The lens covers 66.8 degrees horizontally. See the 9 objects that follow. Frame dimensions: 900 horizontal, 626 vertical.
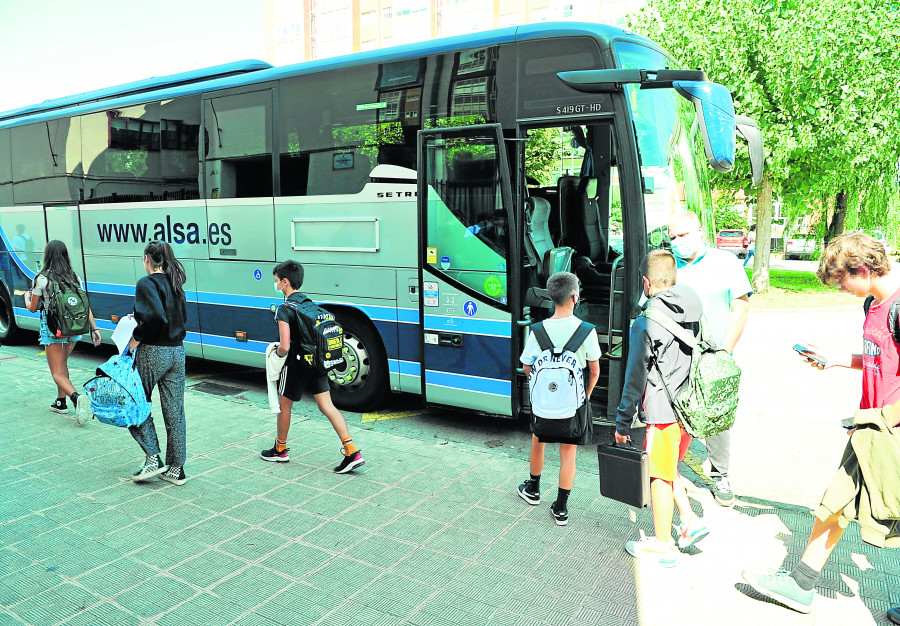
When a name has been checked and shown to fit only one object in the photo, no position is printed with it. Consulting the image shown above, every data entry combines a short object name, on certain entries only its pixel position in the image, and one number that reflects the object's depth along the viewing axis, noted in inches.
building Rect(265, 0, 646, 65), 1616.5
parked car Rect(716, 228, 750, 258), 1380.8
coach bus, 214.4
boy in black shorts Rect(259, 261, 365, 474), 196.4
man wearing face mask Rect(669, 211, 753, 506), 176.6
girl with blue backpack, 189.6
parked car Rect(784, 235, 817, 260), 1424.0
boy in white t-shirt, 161.0
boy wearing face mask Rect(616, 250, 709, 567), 144.9
